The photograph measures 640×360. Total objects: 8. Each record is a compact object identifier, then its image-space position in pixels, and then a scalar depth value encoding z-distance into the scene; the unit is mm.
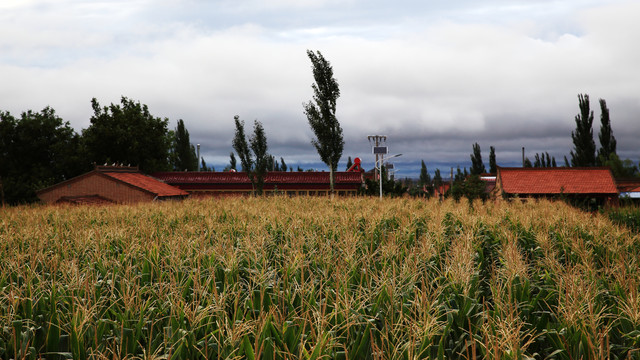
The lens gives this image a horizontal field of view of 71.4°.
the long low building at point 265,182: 51406
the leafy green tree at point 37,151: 56188
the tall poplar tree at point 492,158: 93250
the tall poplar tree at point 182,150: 72688
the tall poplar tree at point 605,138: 68188
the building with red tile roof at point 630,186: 47400
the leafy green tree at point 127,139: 55594
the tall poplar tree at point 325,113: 43719
